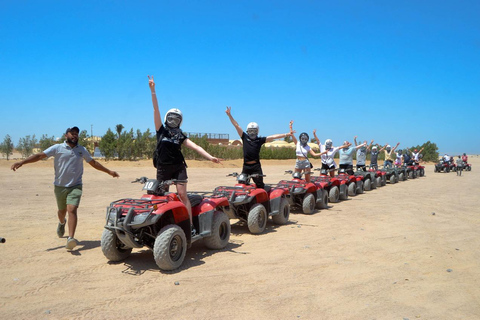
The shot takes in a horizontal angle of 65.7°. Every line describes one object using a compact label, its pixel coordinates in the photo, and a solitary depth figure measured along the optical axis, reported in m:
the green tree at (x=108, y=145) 35.41
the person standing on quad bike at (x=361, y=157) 18.70
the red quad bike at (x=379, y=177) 18.98
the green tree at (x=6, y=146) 35.47
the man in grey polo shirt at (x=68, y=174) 6.35
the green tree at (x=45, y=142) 35.37
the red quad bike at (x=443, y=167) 32.76
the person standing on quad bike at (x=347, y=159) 15.22
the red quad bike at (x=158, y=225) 5.06
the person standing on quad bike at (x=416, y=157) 28.10
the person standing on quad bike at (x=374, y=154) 21.52
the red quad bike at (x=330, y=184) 12.15
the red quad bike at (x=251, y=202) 7.57
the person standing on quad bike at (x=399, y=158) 26.68
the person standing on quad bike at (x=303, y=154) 10.52
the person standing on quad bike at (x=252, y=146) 8.09
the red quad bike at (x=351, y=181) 14.28
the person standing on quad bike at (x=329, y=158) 13.27
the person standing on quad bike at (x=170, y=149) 5.73
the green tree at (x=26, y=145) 36.06
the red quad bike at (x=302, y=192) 9.98
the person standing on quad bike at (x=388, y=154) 22.27
